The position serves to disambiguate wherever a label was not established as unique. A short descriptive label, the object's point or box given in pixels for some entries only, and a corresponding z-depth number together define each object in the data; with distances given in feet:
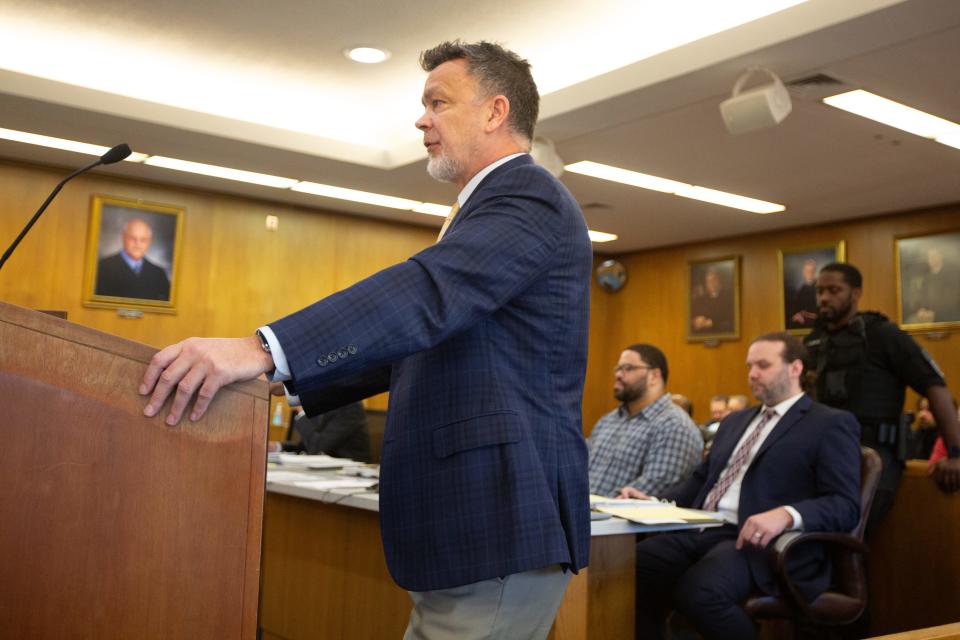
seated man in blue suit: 9.73
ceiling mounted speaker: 15.52
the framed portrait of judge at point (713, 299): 33.50
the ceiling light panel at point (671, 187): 24.35
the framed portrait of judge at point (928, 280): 27.35
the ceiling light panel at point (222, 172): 24.84
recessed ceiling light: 19.53
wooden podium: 3.00
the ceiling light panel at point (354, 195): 27.40
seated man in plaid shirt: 12.75
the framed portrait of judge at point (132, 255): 26.55
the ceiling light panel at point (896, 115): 18.62
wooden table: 8.52
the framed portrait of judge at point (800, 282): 30.94
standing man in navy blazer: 3.81
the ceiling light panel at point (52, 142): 22.62
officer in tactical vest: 13.01
